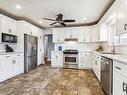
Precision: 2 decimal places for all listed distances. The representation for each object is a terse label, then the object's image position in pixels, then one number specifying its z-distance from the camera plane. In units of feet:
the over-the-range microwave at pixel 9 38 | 9.48
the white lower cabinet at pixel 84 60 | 13.64
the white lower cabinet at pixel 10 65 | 8.45
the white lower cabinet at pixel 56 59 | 14.69
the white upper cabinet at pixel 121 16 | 5.23
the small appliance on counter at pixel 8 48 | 10.68
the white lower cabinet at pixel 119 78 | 3.57
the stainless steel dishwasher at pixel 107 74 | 5.05
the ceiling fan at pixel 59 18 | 10.27
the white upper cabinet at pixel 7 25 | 9.32
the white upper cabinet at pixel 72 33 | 14.81
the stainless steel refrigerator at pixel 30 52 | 11.69
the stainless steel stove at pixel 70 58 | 14.13
